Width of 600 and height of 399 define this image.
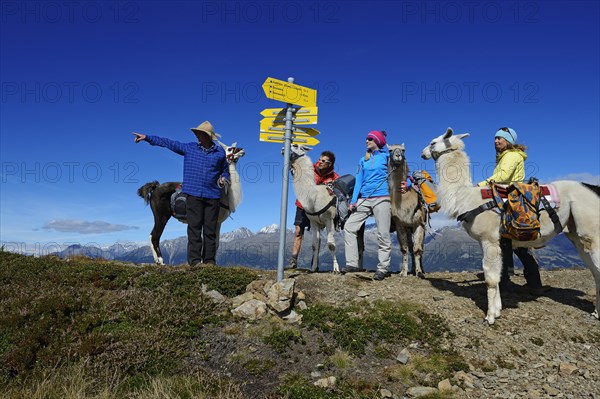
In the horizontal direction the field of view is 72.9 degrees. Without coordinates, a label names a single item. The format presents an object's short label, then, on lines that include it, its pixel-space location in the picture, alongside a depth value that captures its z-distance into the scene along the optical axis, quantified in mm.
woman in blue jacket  9766
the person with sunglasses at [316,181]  11828
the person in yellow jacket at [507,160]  8031
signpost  7656
